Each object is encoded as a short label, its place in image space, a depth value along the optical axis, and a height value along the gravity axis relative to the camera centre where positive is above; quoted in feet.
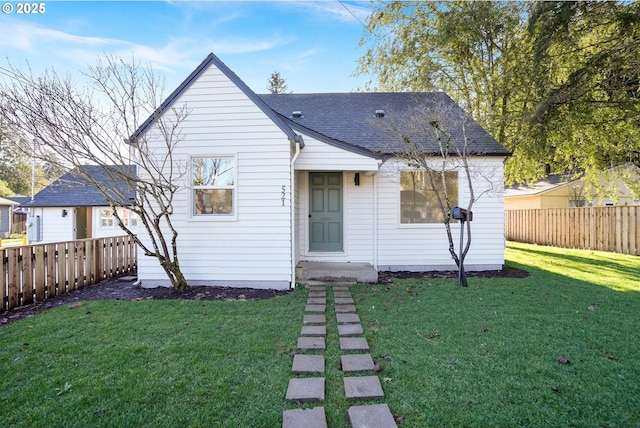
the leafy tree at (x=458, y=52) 33.58 +20.07
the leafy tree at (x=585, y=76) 25.18 +12.04
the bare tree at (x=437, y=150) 24.52 +5.22
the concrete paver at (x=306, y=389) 8.16 -4.92
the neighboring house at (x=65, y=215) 48.08 +0.08
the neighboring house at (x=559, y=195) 55.06 +3.01
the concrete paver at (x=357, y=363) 9.73 -4.96
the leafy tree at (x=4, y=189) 105.07 +9.69
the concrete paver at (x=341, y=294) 18.61 -4.98
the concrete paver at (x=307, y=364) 9.65 -4.96
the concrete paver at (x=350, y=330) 12.71 -4.99
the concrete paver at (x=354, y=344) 11.25 -4.97
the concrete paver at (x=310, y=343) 11.39 -4.98
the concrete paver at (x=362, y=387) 8.25 -4.93
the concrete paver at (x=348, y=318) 14.09 -5.00
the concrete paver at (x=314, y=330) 12.72 -5.00
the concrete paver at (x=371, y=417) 7.10 -4.92
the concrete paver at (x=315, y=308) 15.88 -5.01
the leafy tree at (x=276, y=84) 110.22 +47.19
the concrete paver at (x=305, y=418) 7.14 -4.94
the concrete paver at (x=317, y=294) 18.72 -4.99
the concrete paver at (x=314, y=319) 14.15 -5.01
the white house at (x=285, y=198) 20.42 +1.22
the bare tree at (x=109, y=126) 16.08 +5.19
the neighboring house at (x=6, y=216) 77.54 +0.10
